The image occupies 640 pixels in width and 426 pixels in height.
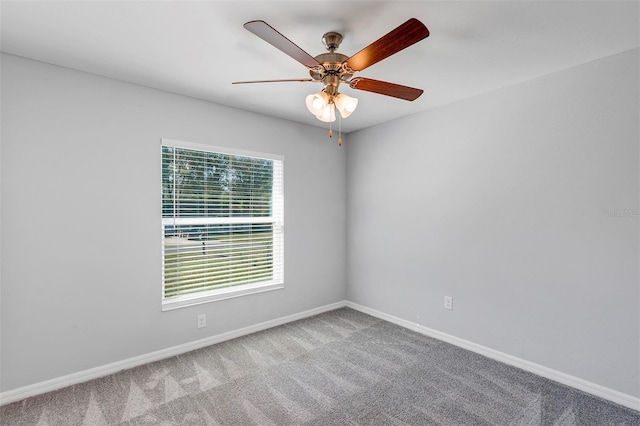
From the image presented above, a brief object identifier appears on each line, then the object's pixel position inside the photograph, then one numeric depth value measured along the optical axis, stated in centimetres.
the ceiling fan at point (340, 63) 140
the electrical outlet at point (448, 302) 302
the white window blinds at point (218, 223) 281
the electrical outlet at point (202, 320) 291
